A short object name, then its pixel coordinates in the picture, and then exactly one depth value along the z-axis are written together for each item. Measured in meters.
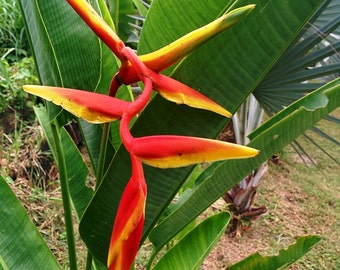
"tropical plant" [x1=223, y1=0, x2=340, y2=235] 1.04
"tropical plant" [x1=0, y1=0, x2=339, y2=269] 0.44
